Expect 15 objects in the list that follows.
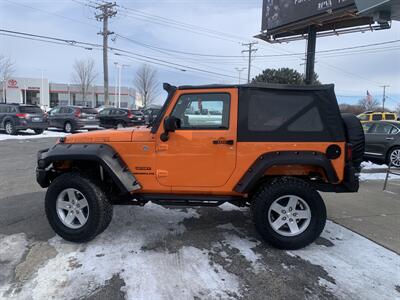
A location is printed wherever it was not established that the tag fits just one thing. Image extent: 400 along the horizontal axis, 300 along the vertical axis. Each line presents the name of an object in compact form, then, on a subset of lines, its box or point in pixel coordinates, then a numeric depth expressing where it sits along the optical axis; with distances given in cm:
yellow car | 2752
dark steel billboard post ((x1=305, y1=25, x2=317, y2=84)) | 2047
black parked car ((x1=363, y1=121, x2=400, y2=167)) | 1068
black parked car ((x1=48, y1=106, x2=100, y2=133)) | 2019
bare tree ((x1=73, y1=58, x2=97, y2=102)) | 6316
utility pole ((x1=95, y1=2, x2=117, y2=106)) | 3203
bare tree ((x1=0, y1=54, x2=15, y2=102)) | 5011
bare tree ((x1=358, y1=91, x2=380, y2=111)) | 8894
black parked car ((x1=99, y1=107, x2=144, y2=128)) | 2241
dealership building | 6462
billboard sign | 1798
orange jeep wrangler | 423
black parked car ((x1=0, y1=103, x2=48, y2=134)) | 1778
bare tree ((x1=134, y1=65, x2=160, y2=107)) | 6142
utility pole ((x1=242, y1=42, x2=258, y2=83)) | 5684
